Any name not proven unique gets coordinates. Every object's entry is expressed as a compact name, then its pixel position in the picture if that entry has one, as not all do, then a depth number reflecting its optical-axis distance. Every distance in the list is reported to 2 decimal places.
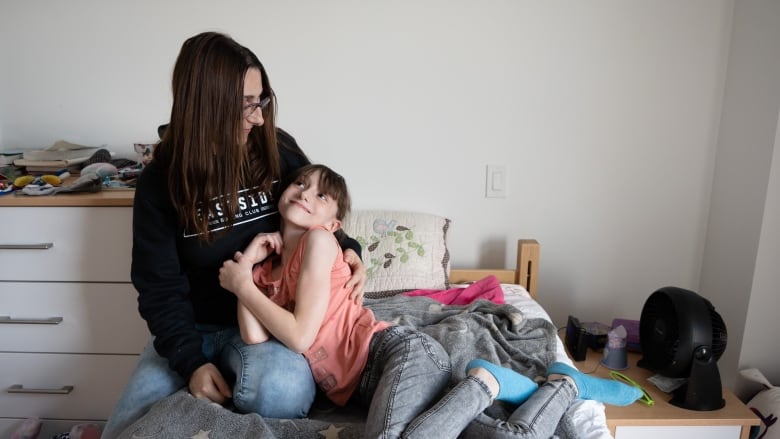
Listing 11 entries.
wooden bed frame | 1.79
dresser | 1.54
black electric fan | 1.33
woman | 1.06
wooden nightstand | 1.33
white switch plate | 1.88
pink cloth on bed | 1.59
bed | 0.97
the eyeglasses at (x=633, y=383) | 1.39
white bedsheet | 1.04
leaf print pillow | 1.68
